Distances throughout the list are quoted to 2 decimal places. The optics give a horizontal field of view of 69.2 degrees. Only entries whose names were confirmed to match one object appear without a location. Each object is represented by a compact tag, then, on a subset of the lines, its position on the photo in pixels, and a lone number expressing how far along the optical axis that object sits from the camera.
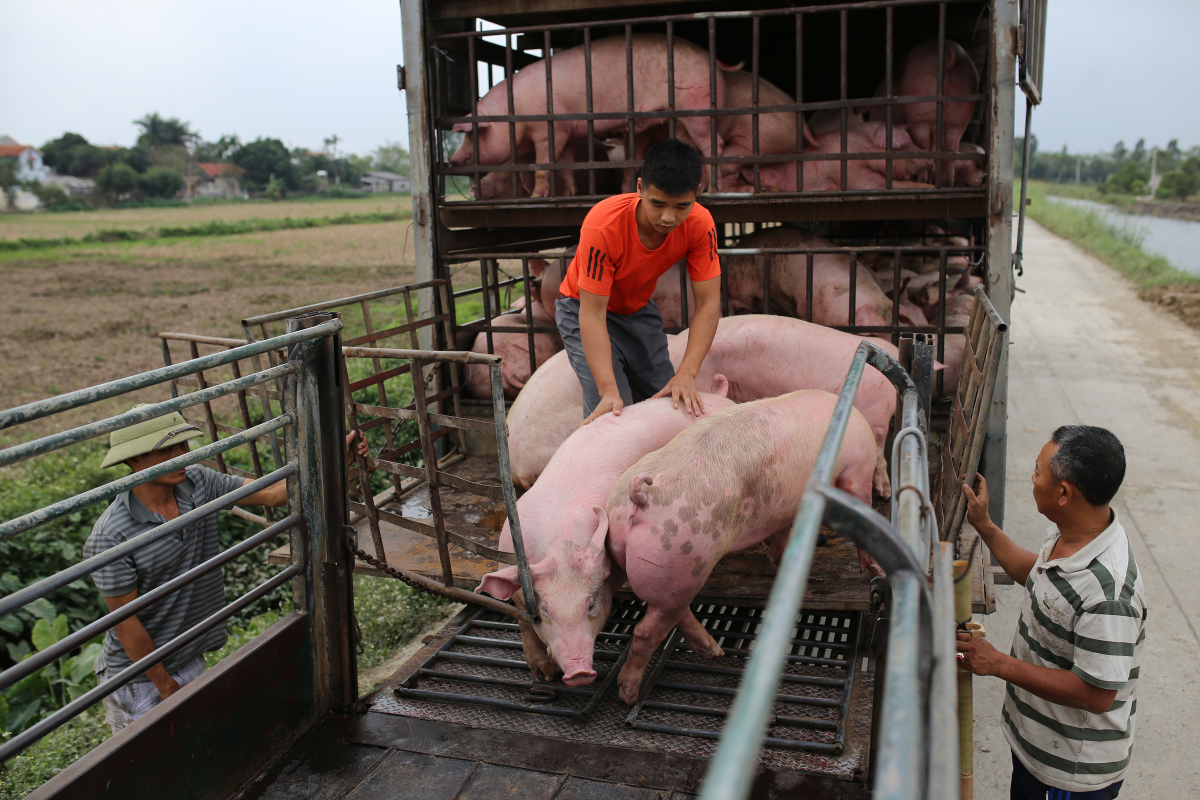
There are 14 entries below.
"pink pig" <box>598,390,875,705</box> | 2.94
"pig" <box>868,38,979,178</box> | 5.66
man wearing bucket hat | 3.01
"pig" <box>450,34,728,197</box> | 5.50
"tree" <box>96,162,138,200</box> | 59.56
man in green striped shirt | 2.18
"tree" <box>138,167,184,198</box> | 61.38
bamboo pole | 2.16
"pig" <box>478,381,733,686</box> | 2.95
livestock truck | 1.96
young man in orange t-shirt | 3.29
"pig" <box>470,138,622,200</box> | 5.89
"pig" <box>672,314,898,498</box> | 4.41
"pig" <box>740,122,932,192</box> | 5.56
